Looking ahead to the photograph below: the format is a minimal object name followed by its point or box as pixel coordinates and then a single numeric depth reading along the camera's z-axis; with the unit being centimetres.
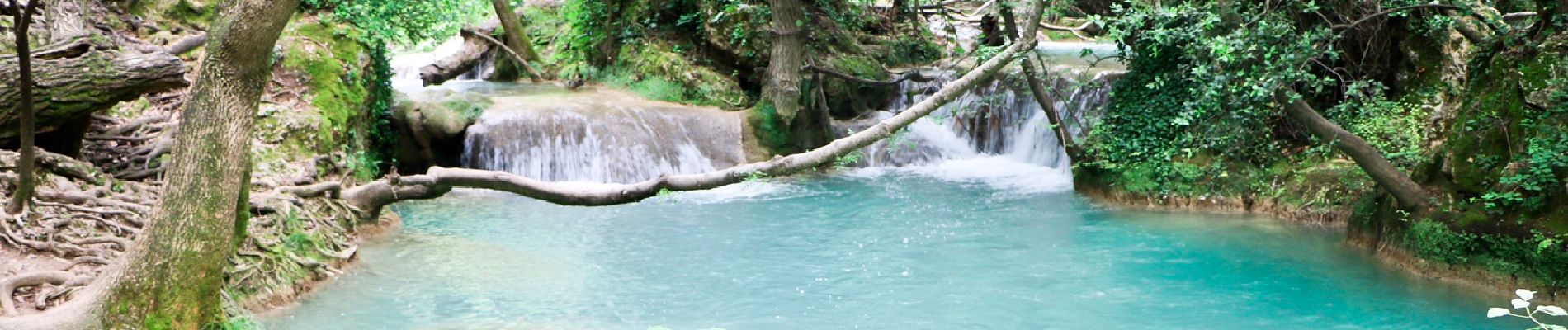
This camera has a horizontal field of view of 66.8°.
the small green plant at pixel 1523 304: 385
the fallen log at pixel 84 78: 762
